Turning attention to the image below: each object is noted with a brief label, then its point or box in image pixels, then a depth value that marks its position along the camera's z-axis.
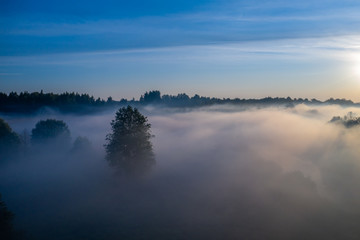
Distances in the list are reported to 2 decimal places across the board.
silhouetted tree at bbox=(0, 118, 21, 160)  61.34
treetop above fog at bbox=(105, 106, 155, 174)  46.88
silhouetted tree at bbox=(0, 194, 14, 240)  28.44
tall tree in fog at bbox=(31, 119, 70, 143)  74.31
